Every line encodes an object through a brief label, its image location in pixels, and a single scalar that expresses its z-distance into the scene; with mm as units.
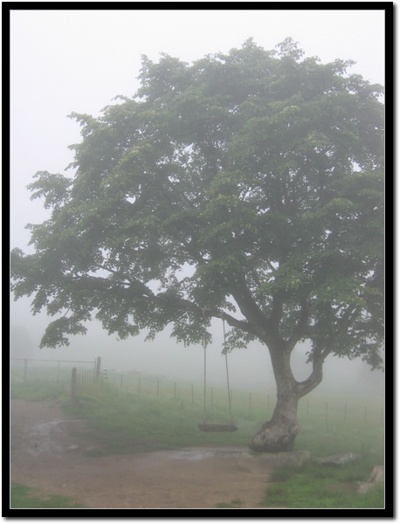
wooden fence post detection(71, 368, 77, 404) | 26633
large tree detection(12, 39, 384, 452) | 16953
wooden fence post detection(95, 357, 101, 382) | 31594
